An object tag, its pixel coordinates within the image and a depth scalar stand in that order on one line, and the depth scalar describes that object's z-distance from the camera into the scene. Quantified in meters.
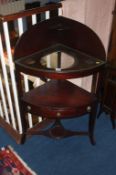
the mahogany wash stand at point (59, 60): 1.29
